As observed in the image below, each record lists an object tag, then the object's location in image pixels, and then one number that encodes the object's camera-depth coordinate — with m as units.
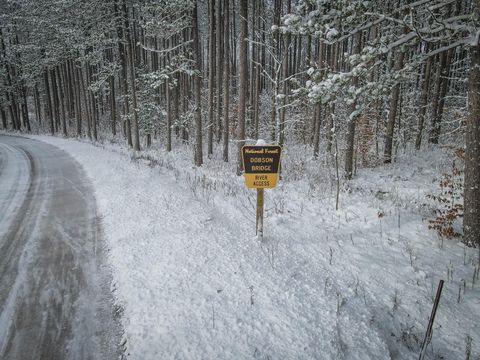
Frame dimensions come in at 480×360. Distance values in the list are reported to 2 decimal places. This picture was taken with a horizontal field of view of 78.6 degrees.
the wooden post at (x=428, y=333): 3.79
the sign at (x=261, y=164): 5.72
